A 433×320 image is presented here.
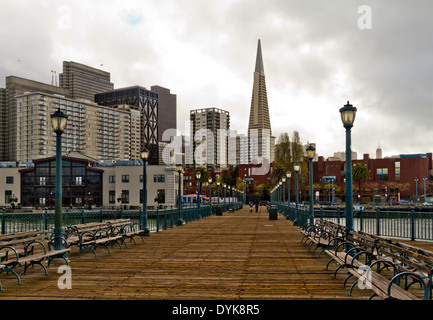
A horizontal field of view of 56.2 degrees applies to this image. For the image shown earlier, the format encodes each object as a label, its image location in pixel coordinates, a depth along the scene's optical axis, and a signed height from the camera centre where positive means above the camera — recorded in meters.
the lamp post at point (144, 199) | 19.75 -1.16
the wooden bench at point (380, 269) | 6.42 -1.95
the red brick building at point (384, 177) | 109.56 -0.79
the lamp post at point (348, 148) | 11.90 +0.79
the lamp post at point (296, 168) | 27.55 +0.48
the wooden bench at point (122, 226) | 15.97 -2.05
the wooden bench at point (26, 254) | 9.33 -1.97
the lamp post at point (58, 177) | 11.80 +0.01
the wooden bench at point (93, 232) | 13.33 -2.09
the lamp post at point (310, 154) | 21.04 +1.11
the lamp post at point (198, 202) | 34.67 -2.38
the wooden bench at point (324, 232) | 13.40 -2.11
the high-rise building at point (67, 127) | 163.00 +22.04
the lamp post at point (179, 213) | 27.86 -2.59
